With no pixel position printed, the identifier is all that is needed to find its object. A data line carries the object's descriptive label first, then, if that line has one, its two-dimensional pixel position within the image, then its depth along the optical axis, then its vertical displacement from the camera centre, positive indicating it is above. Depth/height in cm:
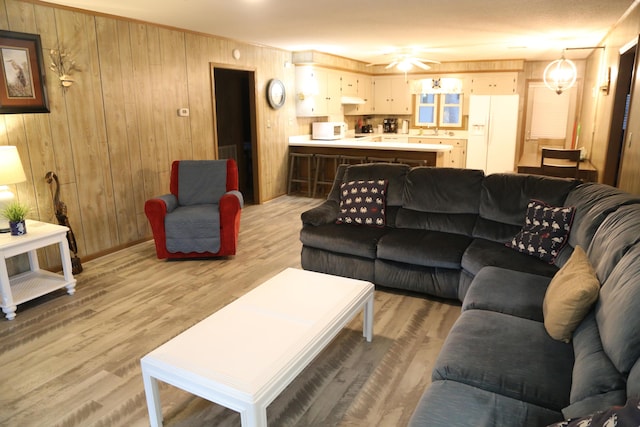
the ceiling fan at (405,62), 652 +87
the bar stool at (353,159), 681 -60
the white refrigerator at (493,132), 768 -22
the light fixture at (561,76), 579 +57
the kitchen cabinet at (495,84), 855 +71
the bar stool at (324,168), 711 -77
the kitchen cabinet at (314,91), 714 +52
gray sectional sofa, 145 -91
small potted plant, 326 -70
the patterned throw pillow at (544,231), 283 -75
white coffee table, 170 -100
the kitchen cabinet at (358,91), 840 +61
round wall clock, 661 +44
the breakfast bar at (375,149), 629 -44
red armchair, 413 -98
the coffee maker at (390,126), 984 -12
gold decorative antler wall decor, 386 +53
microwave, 755 -15
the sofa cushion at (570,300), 177 -76
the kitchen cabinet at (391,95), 952 +56
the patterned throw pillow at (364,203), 380 -72
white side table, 309 -116
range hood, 823 +41
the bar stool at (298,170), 724 -81
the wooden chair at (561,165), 499 -54
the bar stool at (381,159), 659 -59
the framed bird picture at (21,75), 350 +41
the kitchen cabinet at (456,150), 804 -57
